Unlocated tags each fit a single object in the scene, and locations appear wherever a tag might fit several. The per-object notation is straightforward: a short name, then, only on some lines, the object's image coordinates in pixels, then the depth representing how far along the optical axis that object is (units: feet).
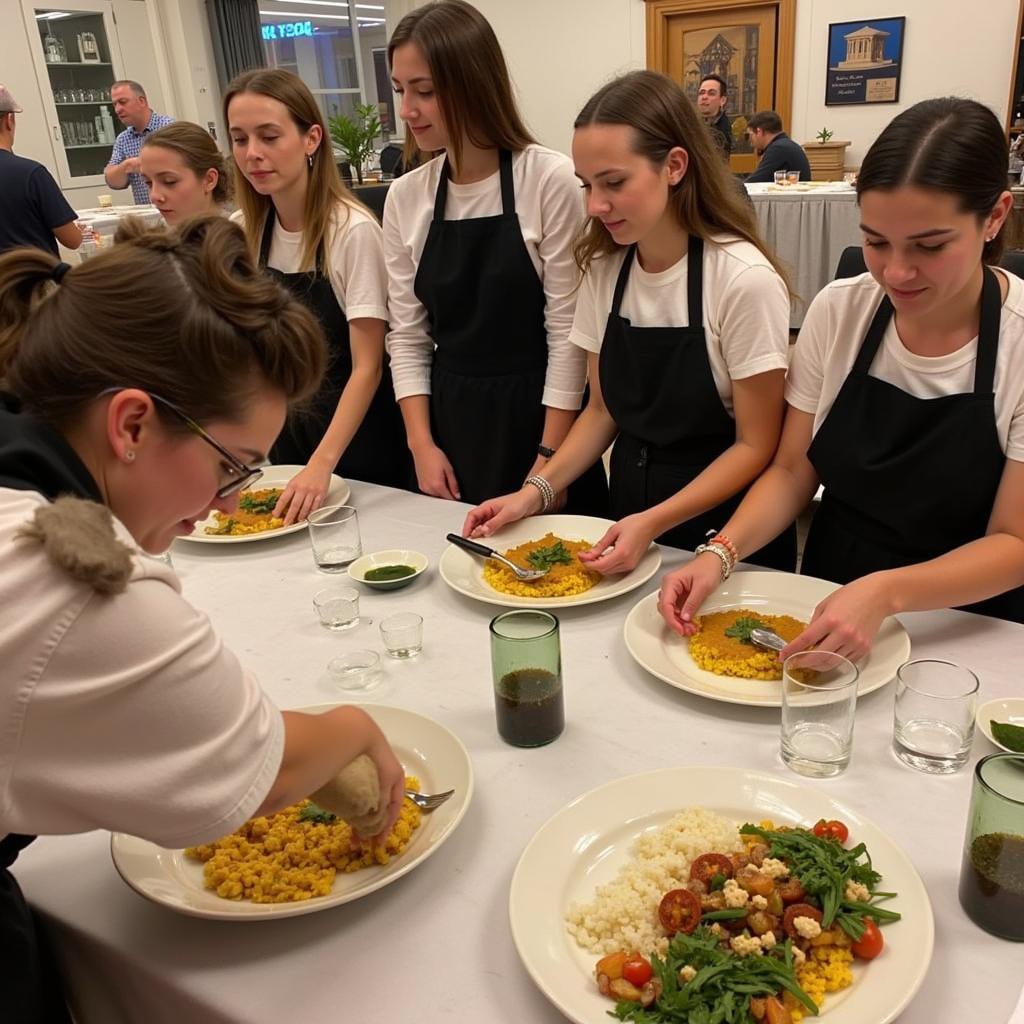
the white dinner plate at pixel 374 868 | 3.04
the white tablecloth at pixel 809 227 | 19.26
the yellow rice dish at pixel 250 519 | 6.24
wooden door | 27.81
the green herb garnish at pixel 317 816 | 3.51
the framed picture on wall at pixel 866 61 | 26.17
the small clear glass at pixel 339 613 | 4.97
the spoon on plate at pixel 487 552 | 5.27
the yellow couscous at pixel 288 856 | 3.18
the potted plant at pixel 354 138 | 21.67
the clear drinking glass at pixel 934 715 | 3.57
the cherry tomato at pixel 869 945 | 2.71
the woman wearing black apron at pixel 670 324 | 5.76
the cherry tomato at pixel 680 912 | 2.78
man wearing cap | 14.29
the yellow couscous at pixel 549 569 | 5.12
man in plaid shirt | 20.75
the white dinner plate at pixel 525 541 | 4.99
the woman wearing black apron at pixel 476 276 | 6.81
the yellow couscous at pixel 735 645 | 4.24
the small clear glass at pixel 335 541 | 5.66
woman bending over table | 2.23
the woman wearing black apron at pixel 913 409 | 4.46
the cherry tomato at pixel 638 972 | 2.66
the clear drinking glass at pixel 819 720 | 3.59
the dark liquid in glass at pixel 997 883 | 2.77
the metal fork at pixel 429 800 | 3.54
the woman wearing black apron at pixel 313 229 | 7.43
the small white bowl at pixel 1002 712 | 3.74
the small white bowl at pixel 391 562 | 5.41
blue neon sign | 33.06
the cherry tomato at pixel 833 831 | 3.09
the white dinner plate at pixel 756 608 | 4.10
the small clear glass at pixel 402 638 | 4.68
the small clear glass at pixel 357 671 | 4.43
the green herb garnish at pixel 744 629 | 4.47
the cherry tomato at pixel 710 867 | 2.93
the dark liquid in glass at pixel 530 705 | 3.85
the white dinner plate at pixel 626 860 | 2.62
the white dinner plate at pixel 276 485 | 6.07
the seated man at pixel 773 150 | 22.26
